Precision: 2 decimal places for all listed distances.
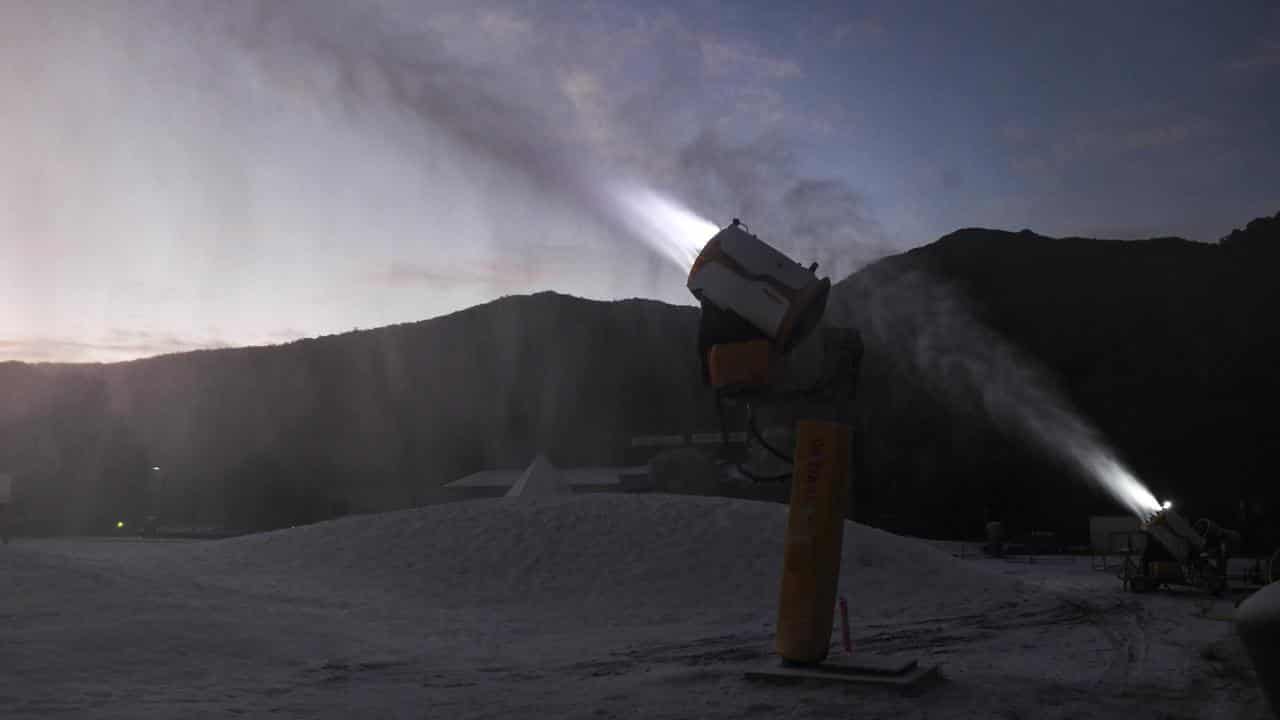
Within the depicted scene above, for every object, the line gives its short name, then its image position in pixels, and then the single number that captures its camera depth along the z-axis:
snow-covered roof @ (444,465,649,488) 58.59
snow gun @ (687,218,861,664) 9.93
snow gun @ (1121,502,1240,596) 19.83
